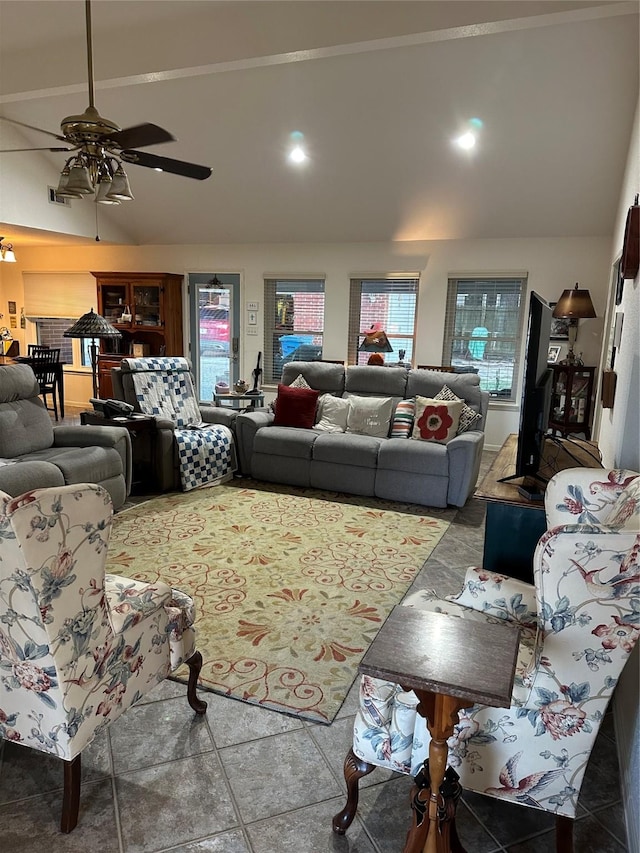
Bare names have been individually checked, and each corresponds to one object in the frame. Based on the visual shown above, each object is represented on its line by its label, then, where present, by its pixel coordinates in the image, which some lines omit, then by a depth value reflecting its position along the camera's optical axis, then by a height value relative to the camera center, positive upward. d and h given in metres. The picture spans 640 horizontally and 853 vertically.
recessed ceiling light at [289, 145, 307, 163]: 5.62 +1.78
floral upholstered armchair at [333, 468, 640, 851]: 1.27 -0.82
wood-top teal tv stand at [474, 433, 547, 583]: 2.39 -0.79
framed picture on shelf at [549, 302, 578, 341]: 5.89 +0.18
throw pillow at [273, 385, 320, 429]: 5.08 -0.63
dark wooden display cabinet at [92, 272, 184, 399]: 7.65 +0.24
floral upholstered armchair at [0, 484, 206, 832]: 1.31 -0.82
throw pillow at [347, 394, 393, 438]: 4.94 -0.67
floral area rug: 2.35 -1.33
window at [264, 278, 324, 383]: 7.23 +0.18
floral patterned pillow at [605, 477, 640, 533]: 1.40 -0.43
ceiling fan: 2.78 +0.93
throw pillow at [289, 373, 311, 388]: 5.34 -0.43
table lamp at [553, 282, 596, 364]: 5.51 +0.38
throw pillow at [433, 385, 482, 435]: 4.72 -0.62
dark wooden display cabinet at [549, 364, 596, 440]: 5.67 -0.54
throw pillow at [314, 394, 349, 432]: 5.07 -0.69
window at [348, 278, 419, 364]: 6.80 +0.32
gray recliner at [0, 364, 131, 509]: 3.68 -0.82
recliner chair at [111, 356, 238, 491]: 4.56 -0.63
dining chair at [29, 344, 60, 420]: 7.02 -0.50
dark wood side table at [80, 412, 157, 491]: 4.50 -0.89
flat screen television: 2.46 -0.24
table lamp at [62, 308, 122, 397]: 5.40 +0.00
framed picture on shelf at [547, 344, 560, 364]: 6.02 -0.10
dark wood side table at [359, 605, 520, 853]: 1.16 -0.68
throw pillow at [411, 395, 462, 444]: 4.64 -0.65
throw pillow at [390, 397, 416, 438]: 4.84 -0.67
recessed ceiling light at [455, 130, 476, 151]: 5.04 +1.77
